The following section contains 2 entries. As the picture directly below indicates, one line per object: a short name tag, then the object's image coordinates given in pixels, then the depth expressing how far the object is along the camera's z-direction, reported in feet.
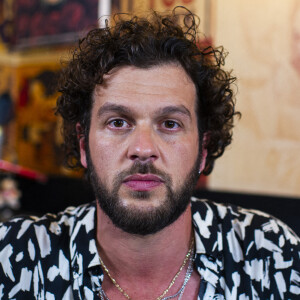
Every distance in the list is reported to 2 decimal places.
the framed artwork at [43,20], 8.50
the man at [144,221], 3.73
